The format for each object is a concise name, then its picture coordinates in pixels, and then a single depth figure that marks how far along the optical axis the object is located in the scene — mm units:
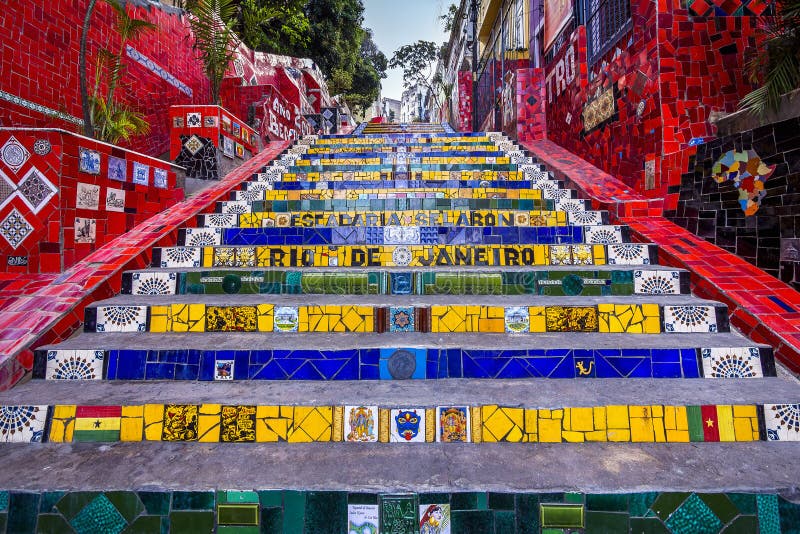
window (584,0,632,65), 4171
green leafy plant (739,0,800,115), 2354
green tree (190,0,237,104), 4590
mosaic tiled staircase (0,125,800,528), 1588
